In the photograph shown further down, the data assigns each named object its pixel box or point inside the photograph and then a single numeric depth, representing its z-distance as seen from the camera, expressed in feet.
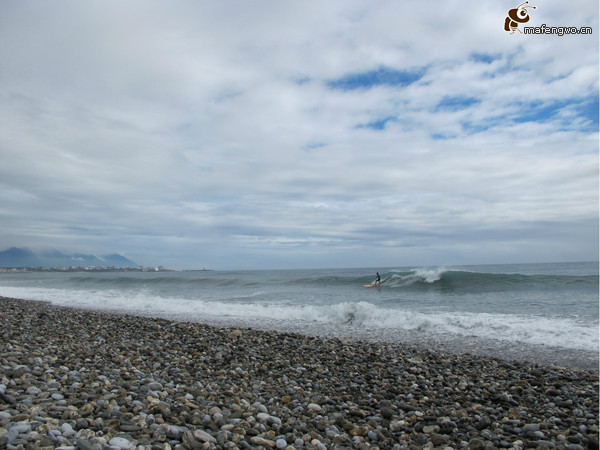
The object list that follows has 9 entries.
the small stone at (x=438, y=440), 13.85
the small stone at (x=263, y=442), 12.40
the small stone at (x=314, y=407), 16.29
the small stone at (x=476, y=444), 13.52
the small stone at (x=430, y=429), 14.66
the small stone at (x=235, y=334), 30.42
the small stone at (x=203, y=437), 12.05
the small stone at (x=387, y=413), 16.06
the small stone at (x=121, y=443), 10.98
